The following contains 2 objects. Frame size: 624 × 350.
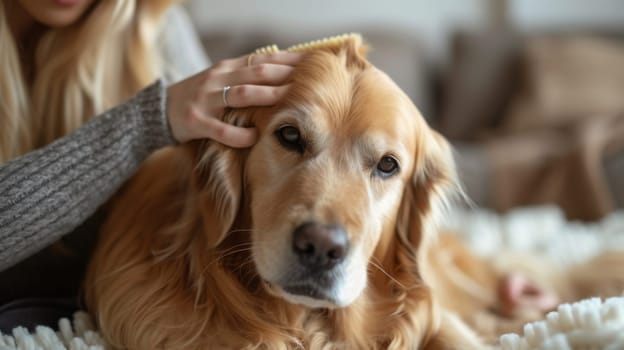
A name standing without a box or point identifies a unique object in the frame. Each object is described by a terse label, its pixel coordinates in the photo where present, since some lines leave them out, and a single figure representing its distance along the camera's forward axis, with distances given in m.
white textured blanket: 1.06
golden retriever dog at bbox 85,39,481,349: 1.20
